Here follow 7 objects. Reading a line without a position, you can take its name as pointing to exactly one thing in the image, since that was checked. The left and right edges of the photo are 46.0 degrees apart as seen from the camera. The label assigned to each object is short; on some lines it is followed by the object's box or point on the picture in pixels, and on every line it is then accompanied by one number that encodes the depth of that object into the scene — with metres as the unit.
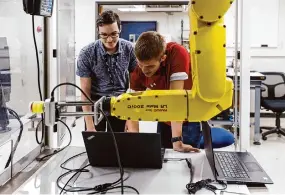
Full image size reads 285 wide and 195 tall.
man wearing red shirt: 1.36
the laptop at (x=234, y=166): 1.19
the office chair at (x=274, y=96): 4.48
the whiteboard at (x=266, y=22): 5.71
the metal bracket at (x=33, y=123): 1.57
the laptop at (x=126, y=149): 1.23
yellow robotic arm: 0.89
